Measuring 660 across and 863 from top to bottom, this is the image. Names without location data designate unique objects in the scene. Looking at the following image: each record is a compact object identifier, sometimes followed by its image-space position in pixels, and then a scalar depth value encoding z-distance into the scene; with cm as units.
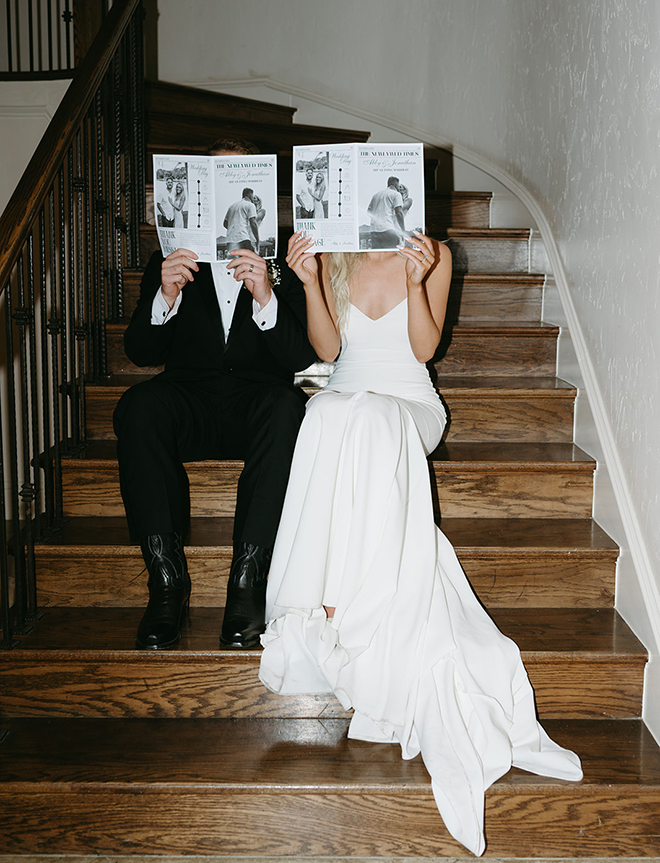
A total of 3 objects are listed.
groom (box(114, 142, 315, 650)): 173
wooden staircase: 145
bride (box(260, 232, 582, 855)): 149
